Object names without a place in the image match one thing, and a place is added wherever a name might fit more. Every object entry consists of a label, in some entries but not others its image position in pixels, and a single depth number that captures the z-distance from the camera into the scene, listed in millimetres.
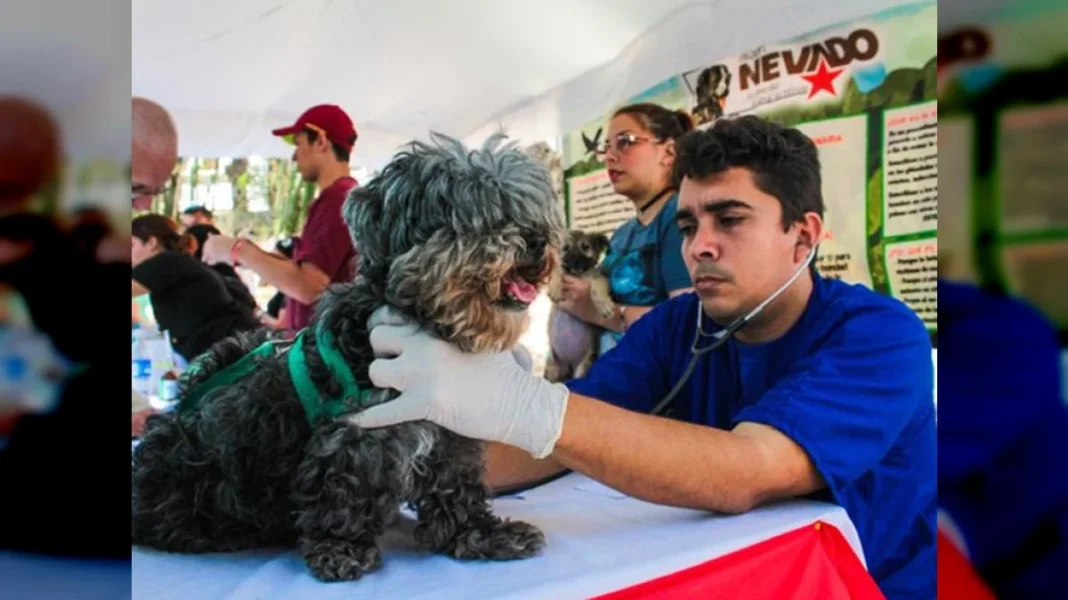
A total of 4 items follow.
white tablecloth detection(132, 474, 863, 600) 1073
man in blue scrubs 1351
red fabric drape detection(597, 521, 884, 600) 1239
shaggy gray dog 1075
